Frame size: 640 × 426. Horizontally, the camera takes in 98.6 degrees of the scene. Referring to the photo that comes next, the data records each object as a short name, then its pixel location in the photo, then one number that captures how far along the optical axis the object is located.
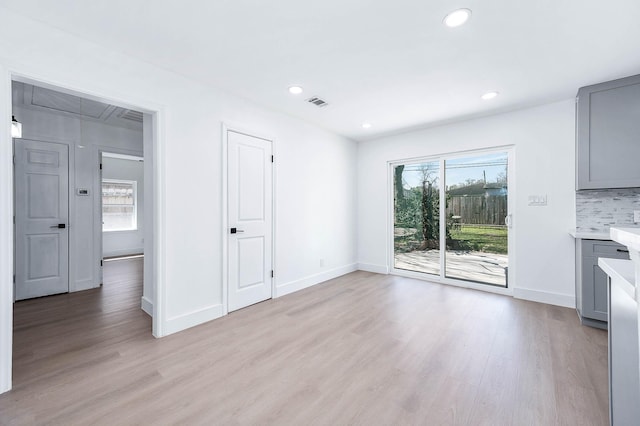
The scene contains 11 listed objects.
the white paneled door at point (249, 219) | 3.28
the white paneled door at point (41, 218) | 3.77
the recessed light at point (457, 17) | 1.90
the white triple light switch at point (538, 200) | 3.56
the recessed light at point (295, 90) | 3.11
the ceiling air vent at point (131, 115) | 3.96
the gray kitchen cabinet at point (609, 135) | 2.82
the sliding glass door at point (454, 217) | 4.05
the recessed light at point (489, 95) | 3.22
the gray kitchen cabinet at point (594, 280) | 2.72
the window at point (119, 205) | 7.54
